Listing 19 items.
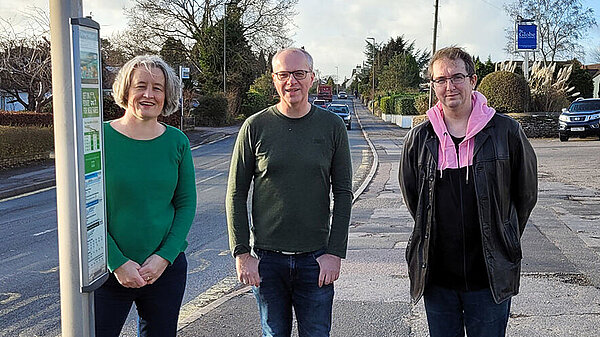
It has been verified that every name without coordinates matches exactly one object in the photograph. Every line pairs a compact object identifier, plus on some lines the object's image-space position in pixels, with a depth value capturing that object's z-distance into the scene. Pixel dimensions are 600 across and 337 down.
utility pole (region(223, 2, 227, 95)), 42.50
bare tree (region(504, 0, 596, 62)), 57.91
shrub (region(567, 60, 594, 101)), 44.72
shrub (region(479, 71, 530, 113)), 28.66
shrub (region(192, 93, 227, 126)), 40.38
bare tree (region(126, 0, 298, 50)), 41.81
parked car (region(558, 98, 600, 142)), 24.98
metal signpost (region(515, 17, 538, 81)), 32.38
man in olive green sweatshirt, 3.14
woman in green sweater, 2.93
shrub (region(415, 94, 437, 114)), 38.22
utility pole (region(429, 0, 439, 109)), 34.09
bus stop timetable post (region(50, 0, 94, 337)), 2.41
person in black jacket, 3.02
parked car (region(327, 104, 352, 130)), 38.27
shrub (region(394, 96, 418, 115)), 43.08
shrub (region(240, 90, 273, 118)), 49.91
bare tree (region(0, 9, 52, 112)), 23.73
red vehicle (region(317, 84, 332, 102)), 87.50
